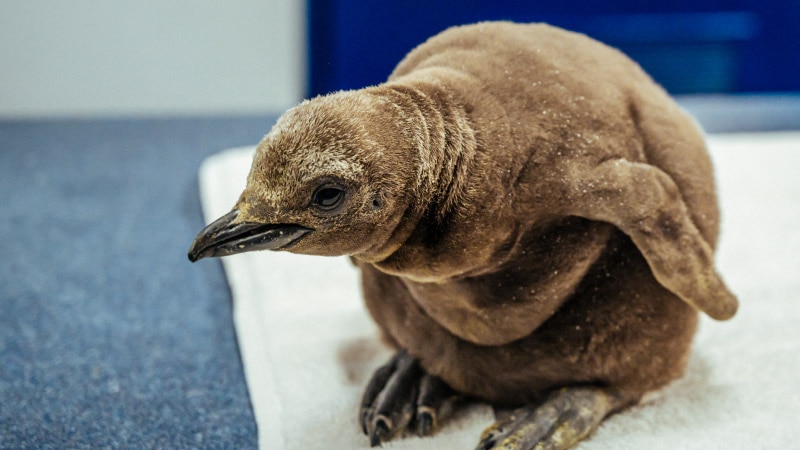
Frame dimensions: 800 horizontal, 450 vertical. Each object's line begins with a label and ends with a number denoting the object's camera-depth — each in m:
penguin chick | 0.83
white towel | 1.09
